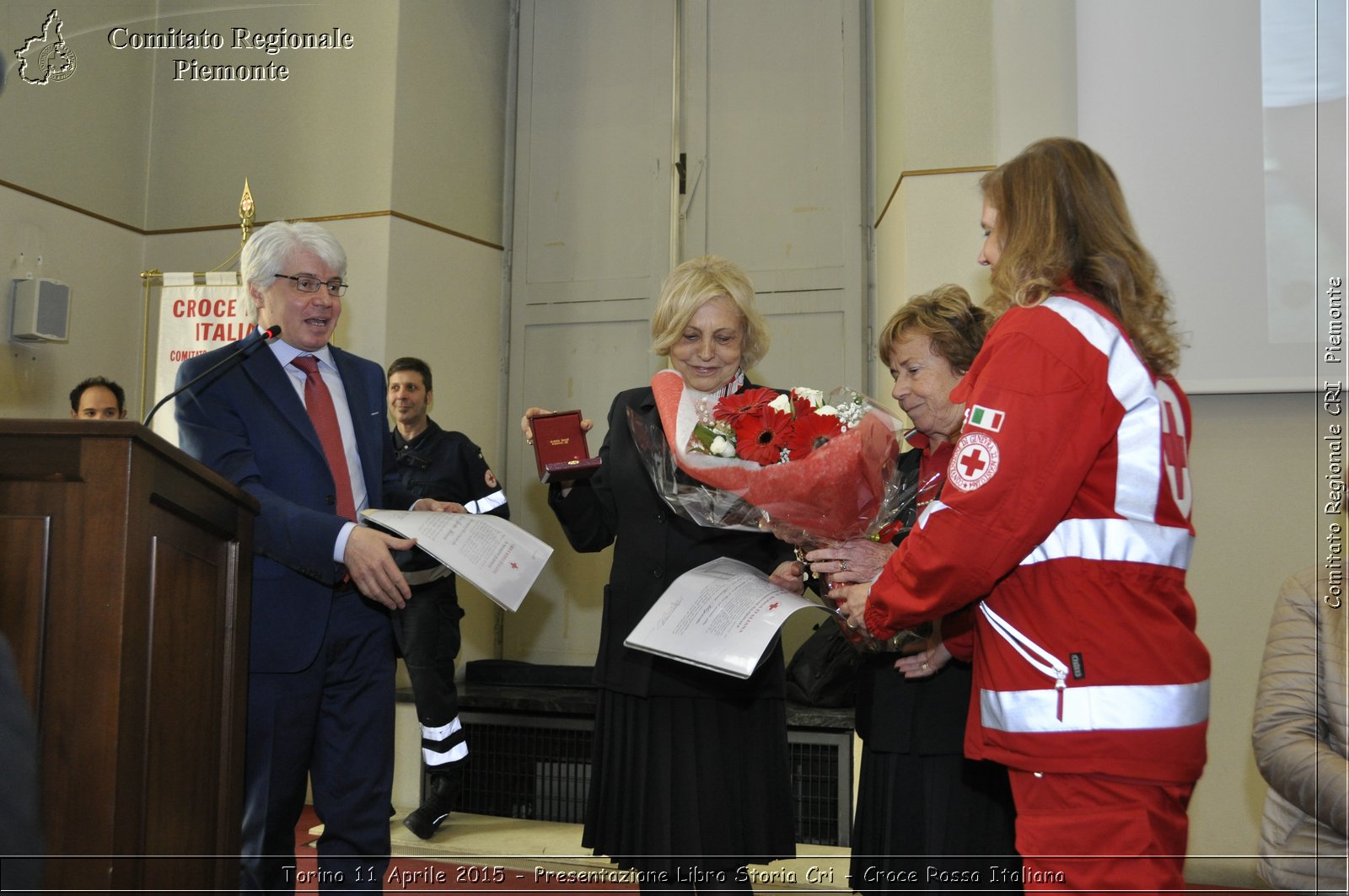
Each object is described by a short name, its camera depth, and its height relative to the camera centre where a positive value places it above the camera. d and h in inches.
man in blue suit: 84.1 -6.5
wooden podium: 52.1 -7.2
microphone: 84.0 +11.1
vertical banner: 183.0 +28.2
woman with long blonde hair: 56.1 -3.1
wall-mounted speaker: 188.1 +29.5
